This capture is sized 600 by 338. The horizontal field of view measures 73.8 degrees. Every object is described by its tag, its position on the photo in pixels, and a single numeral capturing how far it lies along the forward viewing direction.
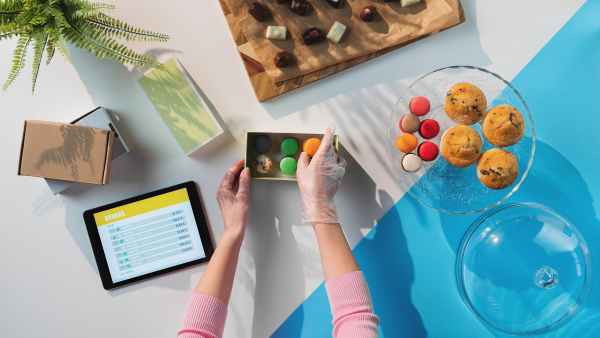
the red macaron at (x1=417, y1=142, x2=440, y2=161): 1.10
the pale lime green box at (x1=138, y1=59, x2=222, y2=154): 1.16
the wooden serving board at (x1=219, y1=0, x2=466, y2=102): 1.18
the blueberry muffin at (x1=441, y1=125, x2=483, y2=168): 1.04
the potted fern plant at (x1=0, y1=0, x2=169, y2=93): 0.98
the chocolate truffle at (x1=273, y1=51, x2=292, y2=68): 1.13
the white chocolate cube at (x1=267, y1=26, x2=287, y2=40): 1.13
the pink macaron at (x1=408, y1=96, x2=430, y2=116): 1.11
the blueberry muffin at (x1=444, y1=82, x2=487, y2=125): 1.05
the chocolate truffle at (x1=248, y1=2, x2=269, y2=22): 1.11
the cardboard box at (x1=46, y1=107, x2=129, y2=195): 1.18
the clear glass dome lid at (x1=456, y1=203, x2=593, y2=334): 1.13
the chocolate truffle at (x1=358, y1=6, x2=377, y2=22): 1.11
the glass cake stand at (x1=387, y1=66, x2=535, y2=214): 1.13
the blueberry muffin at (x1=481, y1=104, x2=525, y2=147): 1.03
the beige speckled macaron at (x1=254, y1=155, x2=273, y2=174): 1.18
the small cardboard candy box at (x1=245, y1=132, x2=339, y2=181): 1.16
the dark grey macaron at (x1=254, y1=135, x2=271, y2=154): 1.16
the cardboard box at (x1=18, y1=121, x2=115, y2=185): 1.11
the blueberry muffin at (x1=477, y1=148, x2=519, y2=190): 1.04
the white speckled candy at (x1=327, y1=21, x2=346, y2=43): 1.12
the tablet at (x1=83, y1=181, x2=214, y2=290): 1.22
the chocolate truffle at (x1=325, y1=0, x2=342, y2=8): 1.13
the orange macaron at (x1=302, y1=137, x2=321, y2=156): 1.15
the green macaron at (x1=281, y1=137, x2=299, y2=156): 1.15
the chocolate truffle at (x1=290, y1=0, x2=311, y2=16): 1.12
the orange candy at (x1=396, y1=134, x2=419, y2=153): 1.11
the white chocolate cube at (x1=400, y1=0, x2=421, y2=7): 1.11
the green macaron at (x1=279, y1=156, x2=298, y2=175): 1.16
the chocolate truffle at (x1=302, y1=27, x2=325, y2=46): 1.12
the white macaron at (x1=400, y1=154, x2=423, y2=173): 1.11
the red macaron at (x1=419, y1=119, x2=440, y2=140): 1.10
